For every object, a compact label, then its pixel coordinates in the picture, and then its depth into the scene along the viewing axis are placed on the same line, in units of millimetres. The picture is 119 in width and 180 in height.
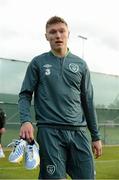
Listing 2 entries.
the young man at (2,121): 11742
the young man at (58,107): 4848
